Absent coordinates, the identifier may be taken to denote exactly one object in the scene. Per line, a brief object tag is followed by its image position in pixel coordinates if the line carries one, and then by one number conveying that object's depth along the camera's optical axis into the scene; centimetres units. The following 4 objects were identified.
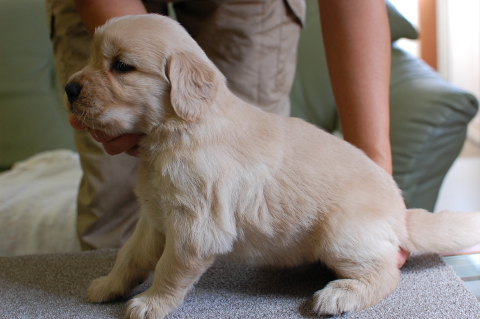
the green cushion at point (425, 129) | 218
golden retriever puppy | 92
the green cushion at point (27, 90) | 283
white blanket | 205
